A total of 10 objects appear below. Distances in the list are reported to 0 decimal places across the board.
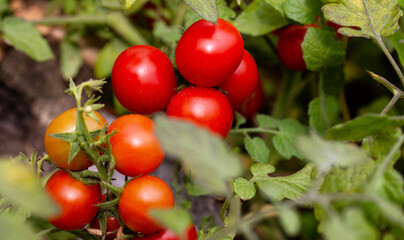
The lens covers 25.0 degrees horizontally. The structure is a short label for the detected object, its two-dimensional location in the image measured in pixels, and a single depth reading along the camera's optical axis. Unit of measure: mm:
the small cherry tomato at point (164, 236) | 407
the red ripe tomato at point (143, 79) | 417
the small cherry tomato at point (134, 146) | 396
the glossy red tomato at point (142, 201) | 388
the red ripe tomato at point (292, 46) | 478
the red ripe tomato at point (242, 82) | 433
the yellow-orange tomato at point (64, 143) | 399
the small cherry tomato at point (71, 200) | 395
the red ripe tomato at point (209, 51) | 406
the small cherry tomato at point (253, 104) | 500
